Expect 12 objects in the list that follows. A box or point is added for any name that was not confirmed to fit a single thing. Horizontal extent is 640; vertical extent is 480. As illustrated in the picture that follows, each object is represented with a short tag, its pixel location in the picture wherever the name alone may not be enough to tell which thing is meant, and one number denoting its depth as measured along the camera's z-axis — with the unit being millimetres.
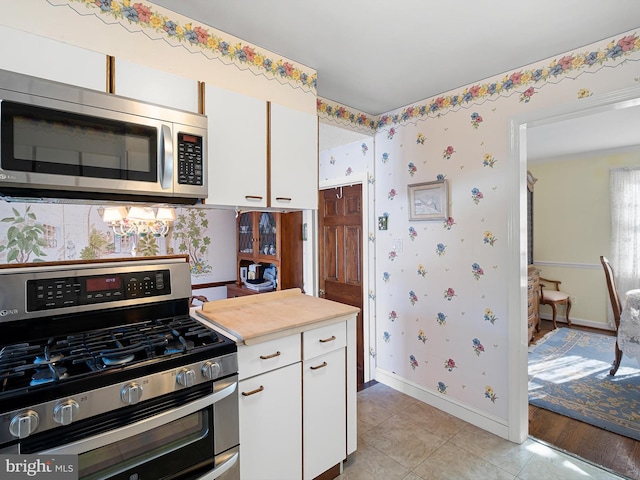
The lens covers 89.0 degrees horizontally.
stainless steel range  992
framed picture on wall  2502
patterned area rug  2424
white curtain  4145
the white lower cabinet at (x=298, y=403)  1468
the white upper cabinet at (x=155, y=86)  1392
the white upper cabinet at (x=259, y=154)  1635
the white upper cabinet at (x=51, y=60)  1180
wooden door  3182
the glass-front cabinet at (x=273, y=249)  2918
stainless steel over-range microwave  1123
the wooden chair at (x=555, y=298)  4477
